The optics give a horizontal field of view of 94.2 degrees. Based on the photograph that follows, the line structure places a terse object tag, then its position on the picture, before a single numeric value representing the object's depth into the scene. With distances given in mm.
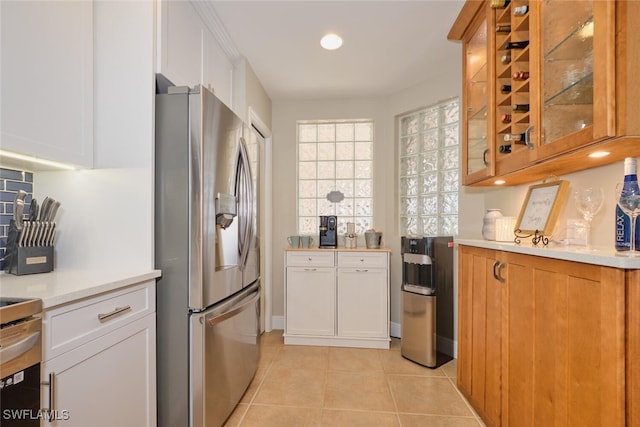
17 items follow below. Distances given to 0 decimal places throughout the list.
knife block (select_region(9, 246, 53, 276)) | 1224
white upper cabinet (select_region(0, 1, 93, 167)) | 1079
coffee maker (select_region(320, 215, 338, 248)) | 3098
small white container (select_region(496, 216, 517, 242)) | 1732
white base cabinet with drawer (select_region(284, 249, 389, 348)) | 2842
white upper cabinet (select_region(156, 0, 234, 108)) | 1502
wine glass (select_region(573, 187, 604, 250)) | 1275
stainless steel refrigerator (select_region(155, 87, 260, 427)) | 1405
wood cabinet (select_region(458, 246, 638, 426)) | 881
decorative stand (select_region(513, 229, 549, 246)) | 1427
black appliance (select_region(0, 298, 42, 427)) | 743
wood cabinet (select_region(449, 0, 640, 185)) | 934
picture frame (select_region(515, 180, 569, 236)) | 1444
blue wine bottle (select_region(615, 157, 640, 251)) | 1021
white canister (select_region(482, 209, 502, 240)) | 1809
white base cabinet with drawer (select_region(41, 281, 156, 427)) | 893
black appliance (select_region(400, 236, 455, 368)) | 2473
